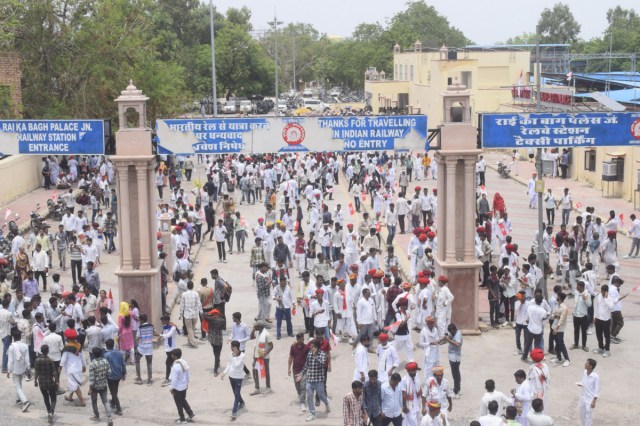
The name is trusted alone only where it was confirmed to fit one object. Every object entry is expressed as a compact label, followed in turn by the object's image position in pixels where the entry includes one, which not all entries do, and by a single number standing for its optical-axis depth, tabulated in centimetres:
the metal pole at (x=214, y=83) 4282
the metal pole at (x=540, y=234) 1894
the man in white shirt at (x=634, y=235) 2372
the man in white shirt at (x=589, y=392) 1284
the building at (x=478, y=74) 5472
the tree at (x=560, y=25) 12962
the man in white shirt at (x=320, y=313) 1652
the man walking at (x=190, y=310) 1714
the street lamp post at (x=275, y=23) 5975
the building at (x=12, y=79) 3576
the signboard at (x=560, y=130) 1823
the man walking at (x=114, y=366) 1385
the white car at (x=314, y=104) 7802
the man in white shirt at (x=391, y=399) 1241
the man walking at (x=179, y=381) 1345
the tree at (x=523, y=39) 16488
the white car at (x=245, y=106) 7294
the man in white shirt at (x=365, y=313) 1645
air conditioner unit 3316
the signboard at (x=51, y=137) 1820
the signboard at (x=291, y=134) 1855
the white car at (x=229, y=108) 7169
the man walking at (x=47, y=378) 1377
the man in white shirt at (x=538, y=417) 1114
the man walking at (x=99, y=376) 1356
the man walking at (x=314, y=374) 1357
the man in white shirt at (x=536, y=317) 1557
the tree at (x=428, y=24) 12712
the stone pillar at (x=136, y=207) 1761
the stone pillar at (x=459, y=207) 1770
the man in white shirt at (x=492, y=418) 1102
